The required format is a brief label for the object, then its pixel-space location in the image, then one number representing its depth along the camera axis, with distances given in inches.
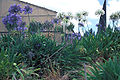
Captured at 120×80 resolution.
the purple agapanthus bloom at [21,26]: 162.0
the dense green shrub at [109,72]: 86.0
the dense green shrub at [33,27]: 237.1
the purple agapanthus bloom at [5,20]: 158.9
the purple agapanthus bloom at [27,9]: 185.9
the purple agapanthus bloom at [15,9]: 166.9
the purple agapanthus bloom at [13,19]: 153.3
